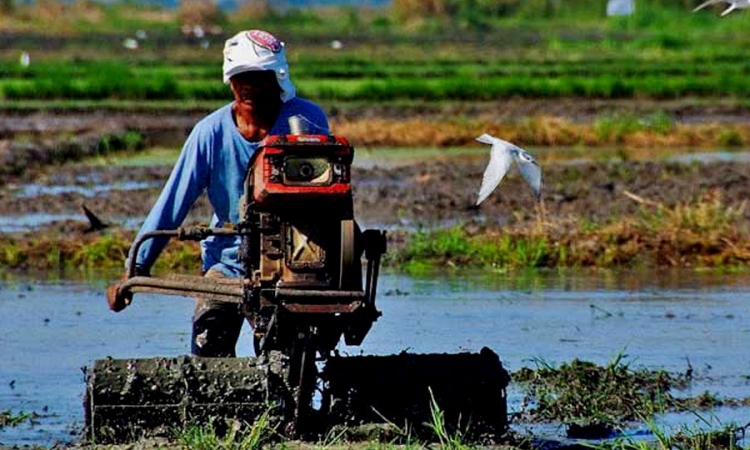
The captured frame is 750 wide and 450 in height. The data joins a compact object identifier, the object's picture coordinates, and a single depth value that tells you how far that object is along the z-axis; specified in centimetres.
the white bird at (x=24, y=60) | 7442
